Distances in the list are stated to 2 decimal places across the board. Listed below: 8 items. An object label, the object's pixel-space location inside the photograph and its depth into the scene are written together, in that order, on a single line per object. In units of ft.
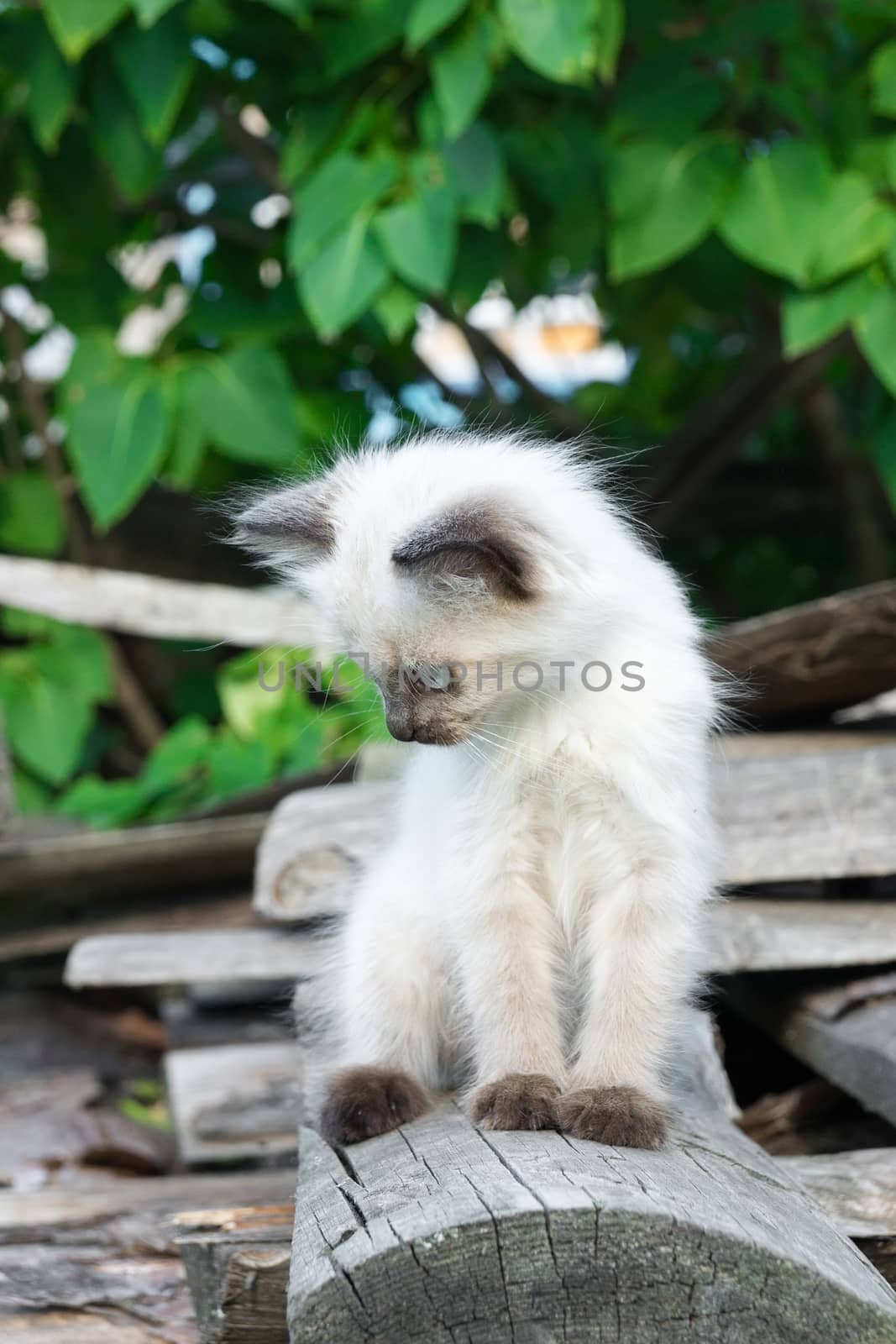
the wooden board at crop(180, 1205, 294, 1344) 7.28
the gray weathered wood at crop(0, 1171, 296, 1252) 9.25
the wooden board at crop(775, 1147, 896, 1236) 7.91
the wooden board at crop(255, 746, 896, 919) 10.53
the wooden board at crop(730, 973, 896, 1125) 8.83
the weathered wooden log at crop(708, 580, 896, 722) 11.01
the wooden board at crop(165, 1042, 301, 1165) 11.43
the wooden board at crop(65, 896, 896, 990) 10.08
